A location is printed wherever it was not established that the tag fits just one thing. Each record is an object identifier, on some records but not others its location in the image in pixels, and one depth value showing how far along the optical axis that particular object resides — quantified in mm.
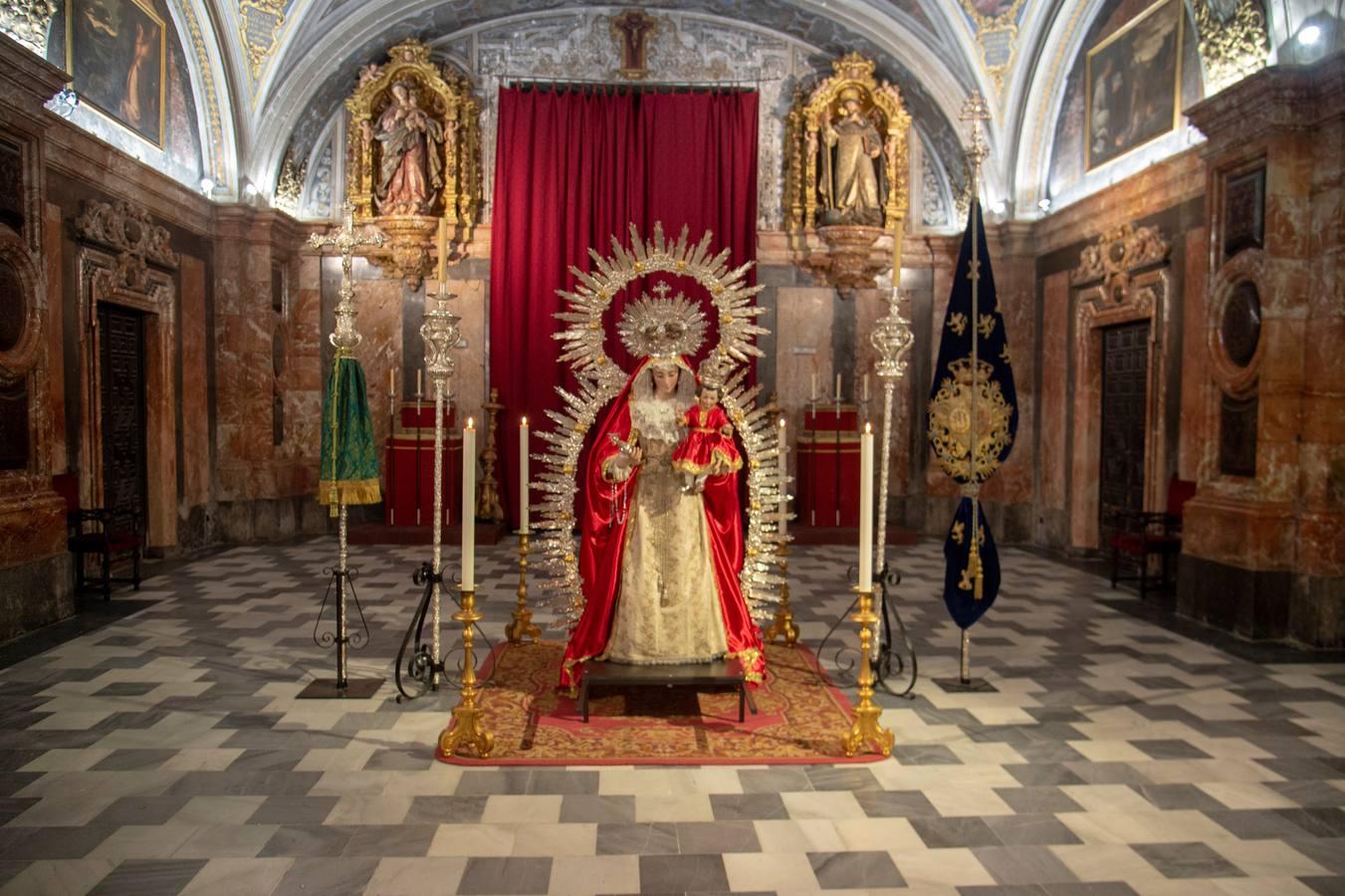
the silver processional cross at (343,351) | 5250
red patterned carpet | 4363
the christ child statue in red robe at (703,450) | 4902
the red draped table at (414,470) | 11086
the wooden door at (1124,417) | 9266
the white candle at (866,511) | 4316
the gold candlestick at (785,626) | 6410
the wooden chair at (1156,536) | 7902
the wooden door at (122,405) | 8766
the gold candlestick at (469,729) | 4324
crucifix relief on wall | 11742
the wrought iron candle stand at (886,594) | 4867
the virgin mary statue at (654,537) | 4984
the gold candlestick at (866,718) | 4344
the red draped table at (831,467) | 11312
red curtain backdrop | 11641
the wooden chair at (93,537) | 7414
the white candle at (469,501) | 4227
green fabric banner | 5430
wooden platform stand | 4707
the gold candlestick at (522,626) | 6457
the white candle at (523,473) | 5887
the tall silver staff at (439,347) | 4891
